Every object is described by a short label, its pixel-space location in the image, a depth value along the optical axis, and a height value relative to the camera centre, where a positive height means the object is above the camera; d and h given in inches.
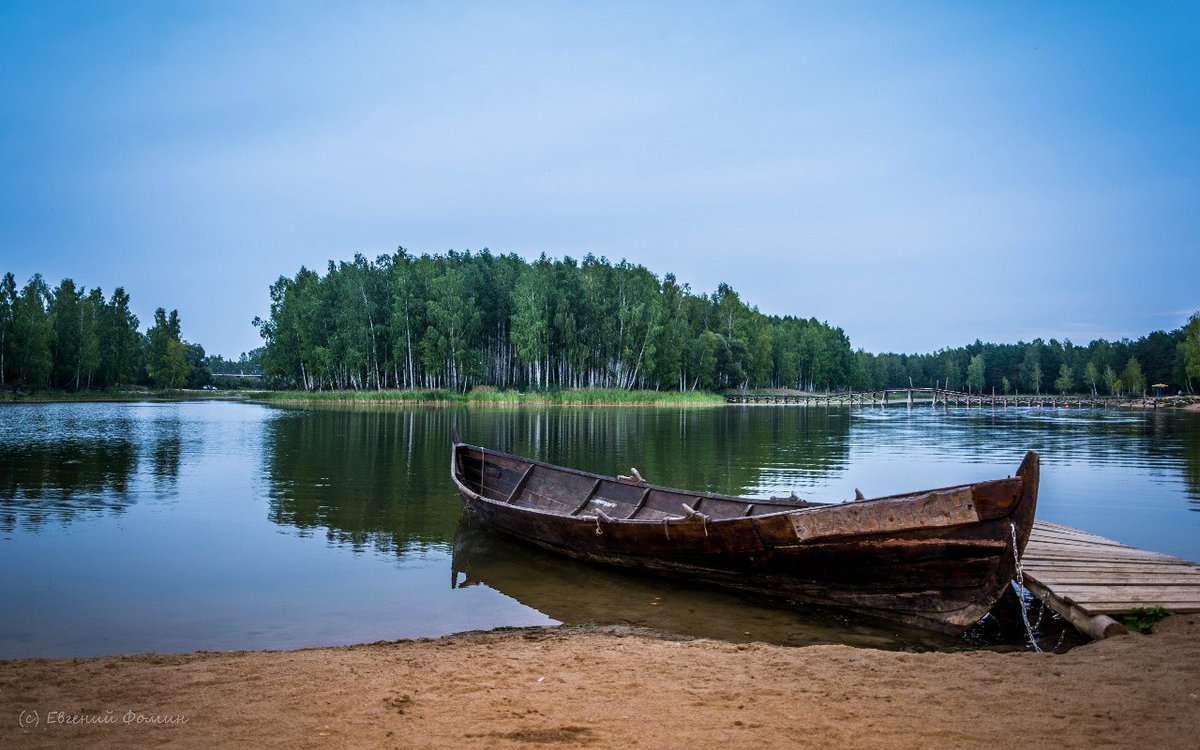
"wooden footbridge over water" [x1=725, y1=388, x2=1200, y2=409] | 3649.1 -68.9
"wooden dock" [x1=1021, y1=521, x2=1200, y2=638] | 275.3 -79.5
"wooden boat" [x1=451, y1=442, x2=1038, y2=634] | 281.7 -70.7
